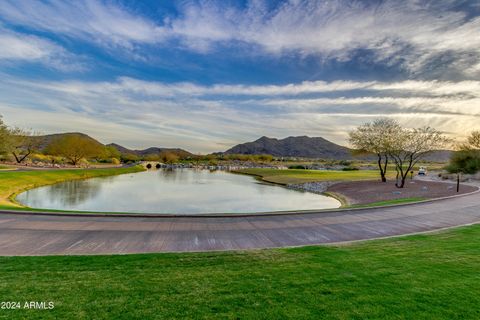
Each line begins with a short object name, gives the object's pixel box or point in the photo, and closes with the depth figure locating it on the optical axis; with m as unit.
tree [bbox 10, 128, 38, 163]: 50.18
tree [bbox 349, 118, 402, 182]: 31.61
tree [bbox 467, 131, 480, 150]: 34.88
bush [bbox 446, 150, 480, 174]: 34.09
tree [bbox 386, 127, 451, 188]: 26.83
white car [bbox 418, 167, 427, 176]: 41.11
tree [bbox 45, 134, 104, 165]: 64.62
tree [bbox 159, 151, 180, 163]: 126.56
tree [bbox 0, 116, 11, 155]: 36.16
